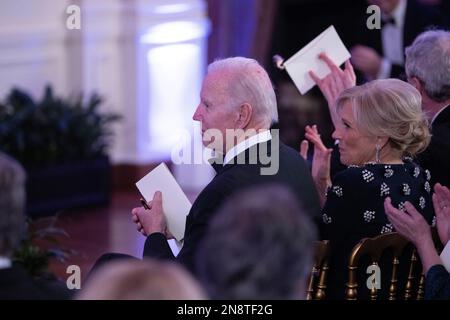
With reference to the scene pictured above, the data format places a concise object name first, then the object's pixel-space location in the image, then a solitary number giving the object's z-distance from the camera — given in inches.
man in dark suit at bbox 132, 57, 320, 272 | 258.1
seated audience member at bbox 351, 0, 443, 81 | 456.8
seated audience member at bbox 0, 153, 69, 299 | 184.9
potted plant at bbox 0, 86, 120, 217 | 575.2
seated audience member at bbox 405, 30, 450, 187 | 299.1
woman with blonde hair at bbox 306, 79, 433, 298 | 257.1
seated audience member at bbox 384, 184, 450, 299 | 237.9
